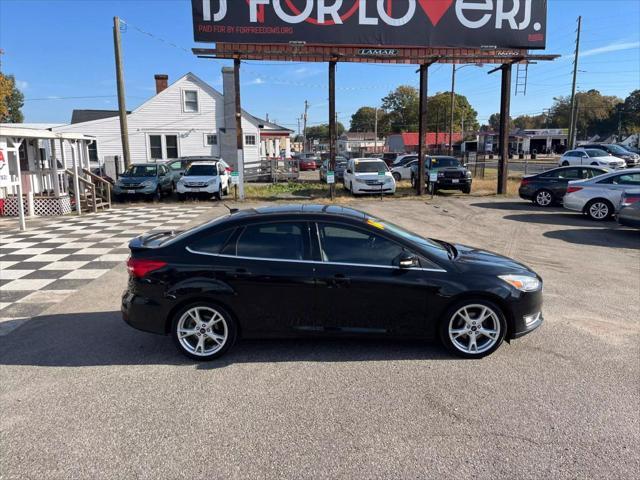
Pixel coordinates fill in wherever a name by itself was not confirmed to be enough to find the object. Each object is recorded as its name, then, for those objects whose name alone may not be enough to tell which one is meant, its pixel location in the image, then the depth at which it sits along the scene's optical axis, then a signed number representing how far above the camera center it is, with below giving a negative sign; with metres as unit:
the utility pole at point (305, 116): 100.64 +9.75
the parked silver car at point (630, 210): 11.04 -1.14
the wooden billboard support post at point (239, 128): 18.72 +1.38
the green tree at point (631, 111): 103.69 +10.37
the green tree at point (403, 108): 106.81 +12.37
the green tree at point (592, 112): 104.75 +10.29
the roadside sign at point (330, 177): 18.91 -0.53
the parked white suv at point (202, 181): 19.77 -0.65
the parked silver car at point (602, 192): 13.44 -0.90
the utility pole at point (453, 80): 46.72 +7.79
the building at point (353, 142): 112.04 +5.10
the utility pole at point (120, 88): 21.91 +3.51
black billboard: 17.41 +5.12
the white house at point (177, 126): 31.86 +2.54
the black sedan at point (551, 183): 16.31 -0.77
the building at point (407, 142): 73.69 +3.20
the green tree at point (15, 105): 80.22 +10.54
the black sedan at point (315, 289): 4.51 -1.15
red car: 44.91 -0.06
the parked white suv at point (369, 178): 20.25 -0.62
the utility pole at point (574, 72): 42.32 +7.58
